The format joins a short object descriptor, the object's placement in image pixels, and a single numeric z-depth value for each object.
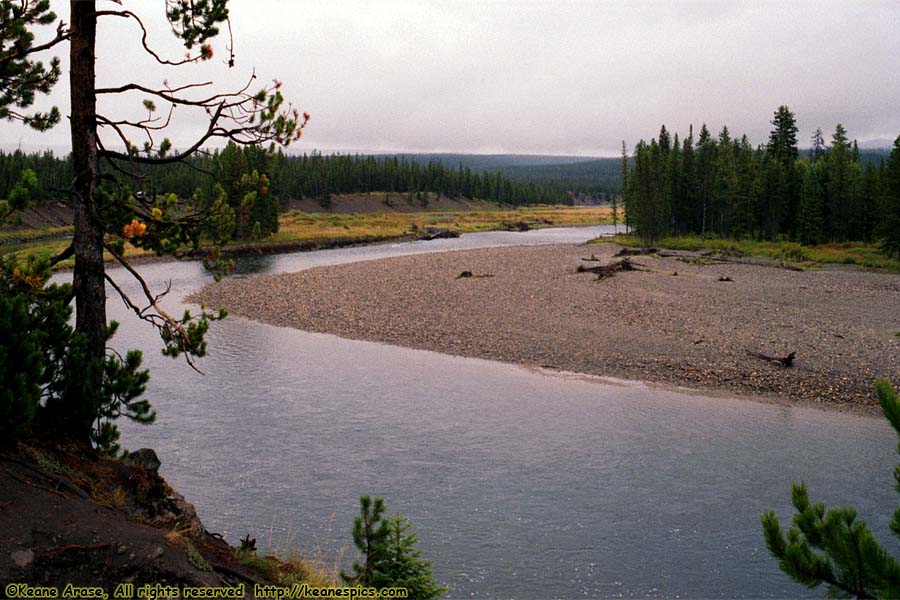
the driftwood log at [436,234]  95.29
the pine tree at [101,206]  9.37
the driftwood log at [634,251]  64.38
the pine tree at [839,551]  5.48
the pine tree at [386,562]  8.41
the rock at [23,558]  6.53
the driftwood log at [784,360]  23.59
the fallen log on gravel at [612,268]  45.30
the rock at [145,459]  10.41
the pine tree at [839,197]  74.44
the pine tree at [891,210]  58.09
